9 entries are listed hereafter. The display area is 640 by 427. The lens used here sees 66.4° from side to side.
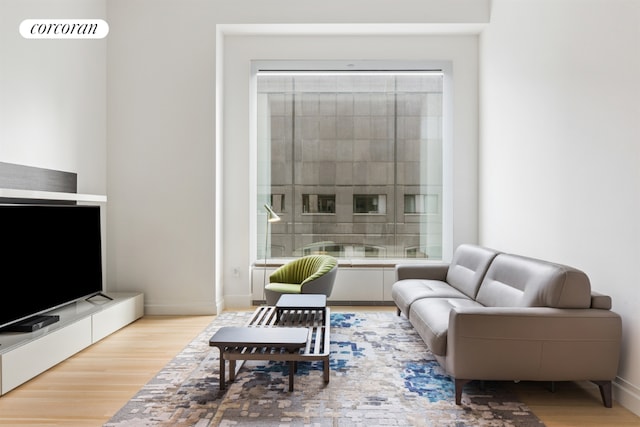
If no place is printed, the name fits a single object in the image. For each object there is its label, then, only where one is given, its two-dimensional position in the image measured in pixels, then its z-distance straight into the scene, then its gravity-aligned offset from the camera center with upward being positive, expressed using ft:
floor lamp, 18.90 -0.98
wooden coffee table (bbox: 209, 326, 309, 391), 10.21 -2.90
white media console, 10.62 -3.37
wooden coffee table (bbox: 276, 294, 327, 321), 13.94 -2.84
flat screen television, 11.22 -1.39
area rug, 9.08 -3.96
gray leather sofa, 9.62 -2.61
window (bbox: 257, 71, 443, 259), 20.27 +1.57
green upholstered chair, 16.49 -2.55
